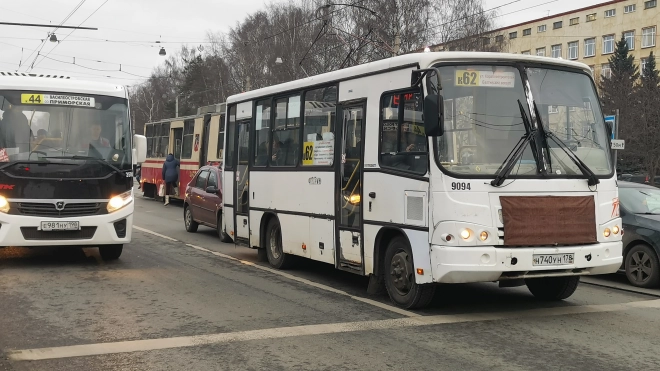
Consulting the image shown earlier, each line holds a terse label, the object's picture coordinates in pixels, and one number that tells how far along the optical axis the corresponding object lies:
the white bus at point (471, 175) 7.78
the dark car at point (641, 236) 10.60
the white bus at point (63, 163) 11.29
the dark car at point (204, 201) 16.56
